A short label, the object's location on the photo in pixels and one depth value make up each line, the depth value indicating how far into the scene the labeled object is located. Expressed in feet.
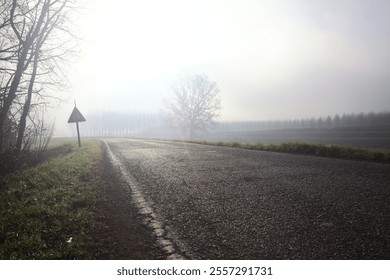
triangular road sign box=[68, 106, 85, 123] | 66.74
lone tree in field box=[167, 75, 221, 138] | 149.48
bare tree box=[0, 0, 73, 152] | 35.55
